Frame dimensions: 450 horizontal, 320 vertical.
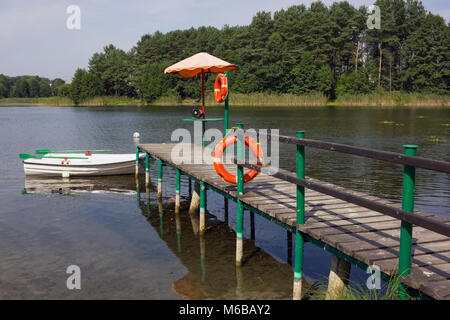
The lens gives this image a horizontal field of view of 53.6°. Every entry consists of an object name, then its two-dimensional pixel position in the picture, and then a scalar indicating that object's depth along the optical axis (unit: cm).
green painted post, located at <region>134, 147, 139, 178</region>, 1474
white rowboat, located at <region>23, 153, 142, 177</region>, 1444
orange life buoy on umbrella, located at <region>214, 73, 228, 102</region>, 995
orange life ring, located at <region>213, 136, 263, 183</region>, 674
